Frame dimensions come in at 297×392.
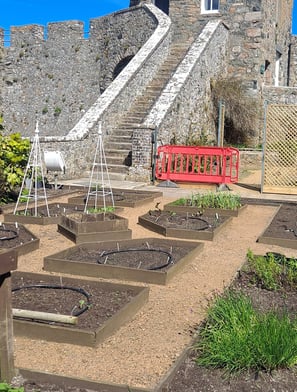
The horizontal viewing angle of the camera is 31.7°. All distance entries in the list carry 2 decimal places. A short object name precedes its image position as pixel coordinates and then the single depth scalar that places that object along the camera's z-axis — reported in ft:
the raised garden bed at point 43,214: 27.66
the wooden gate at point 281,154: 40.16
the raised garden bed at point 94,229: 23.67
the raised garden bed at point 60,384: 10.49
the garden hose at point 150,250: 19.47
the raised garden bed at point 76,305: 12.88
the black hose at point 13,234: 22.78
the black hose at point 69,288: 14.38
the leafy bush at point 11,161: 32.45
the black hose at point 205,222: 25.90
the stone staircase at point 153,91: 47.21
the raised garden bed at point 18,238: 21.66
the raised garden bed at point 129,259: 18.07
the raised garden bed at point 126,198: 32.87
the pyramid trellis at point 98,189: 32.59
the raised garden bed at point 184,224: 24.79
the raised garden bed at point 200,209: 30.04
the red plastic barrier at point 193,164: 41.34
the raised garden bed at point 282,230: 23.56
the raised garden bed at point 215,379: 10.58
